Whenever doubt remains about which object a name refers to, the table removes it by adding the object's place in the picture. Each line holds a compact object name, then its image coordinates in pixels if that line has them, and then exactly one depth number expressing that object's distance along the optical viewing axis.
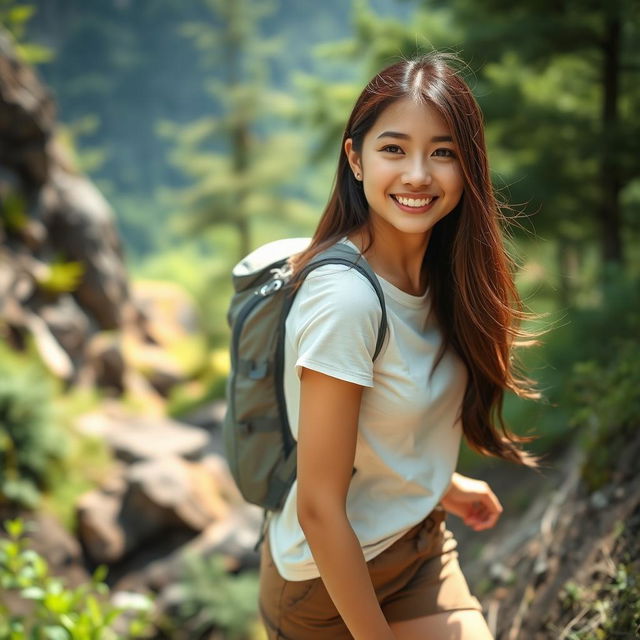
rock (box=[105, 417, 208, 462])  6.91
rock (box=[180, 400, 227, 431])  8.71
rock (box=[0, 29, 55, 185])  7.98
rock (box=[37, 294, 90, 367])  8.42
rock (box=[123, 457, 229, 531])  6.19
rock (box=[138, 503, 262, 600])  5.85
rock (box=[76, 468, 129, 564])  5.96
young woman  1.16
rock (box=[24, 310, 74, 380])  7.69
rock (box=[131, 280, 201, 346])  10.95
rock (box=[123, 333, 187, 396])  9.86
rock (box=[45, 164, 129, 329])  9.22
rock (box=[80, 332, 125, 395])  8.87
